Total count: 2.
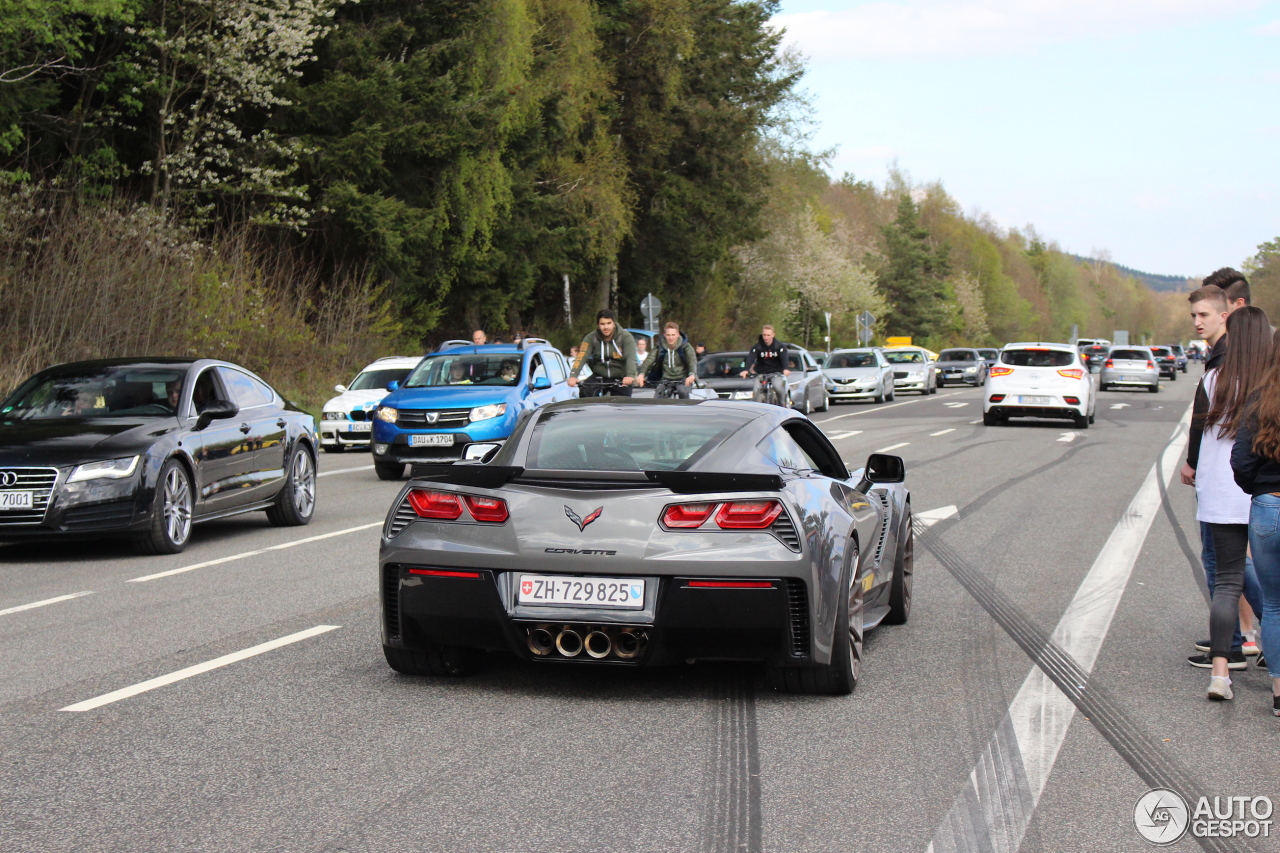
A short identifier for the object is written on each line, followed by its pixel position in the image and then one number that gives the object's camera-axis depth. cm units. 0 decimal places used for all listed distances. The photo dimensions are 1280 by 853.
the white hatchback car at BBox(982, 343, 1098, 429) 2820
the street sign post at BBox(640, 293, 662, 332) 4425
